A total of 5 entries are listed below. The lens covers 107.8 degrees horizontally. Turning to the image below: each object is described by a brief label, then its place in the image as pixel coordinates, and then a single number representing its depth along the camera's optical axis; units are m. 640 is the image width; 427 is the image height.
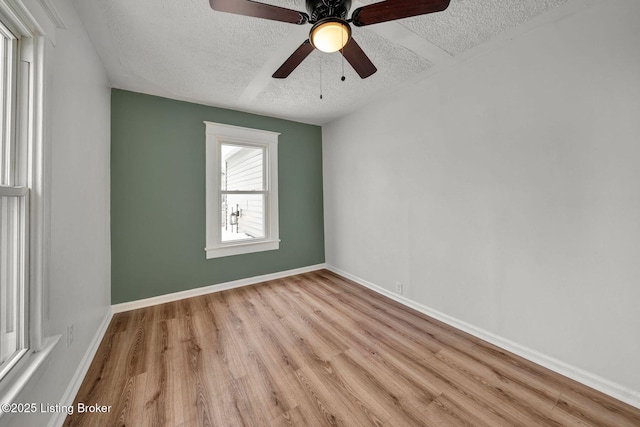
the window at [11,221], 1.07
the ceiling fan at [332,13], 1.22
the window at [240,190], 3.31
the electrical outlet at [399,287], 2.92
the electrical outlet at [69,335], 1.52
